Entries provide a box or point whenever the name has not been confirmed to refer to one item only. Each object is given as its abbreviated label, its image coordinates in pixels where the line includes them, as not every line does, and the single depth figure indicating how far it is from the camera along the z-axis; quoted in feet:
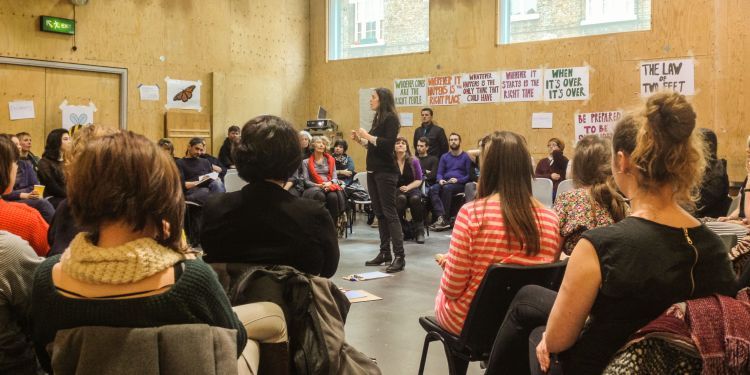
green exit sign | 25.75
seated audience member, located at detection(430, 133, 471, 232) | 27.22
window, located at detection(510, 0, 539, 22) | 29.10
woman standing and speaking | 16.96
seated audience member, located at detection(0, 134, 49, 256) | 7.91
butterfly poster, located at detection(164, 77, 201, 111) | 30.35
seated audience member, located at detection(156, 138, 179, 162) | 22.30
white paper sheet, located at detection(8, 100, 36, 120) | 25.35
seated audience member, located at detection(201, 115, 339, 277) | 6.69
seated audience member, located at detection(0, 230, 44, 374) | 6.07
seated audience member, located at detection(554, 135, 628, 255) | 8.31
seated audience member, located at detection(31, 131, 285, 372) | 4.23
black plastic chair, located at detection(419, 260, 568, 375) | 6.83
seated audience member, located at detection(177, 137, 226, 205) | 22.81
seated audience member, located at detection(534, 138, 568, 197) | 26.27
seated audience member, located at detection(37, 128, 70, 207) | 18.93
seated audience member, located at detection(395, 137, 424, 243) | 24.09
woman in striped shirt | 7.46
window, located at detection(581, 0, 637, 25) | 26.61
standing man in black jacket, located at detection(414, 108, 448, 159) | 30.01
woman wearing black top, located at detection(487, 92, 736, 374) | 4.54
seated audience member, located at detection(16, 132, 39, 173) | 22.78
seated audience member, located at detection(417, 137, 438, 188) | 28.25
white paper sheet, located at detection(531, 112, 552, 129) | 28.55
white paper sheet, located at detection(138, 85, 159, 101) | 29.27
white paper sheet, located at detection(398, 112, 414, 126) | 32.89
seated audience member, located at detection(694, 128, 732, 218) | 15.92
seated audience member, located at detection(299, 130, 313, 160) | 27.45
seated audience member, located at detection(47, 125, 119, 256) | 8.07
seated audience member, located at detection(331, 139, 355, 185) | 28.50
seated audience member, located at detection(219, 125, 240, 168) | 29.25
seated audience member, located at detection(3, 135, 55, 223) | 15.42
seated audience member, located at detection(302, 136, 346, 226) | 23.56
